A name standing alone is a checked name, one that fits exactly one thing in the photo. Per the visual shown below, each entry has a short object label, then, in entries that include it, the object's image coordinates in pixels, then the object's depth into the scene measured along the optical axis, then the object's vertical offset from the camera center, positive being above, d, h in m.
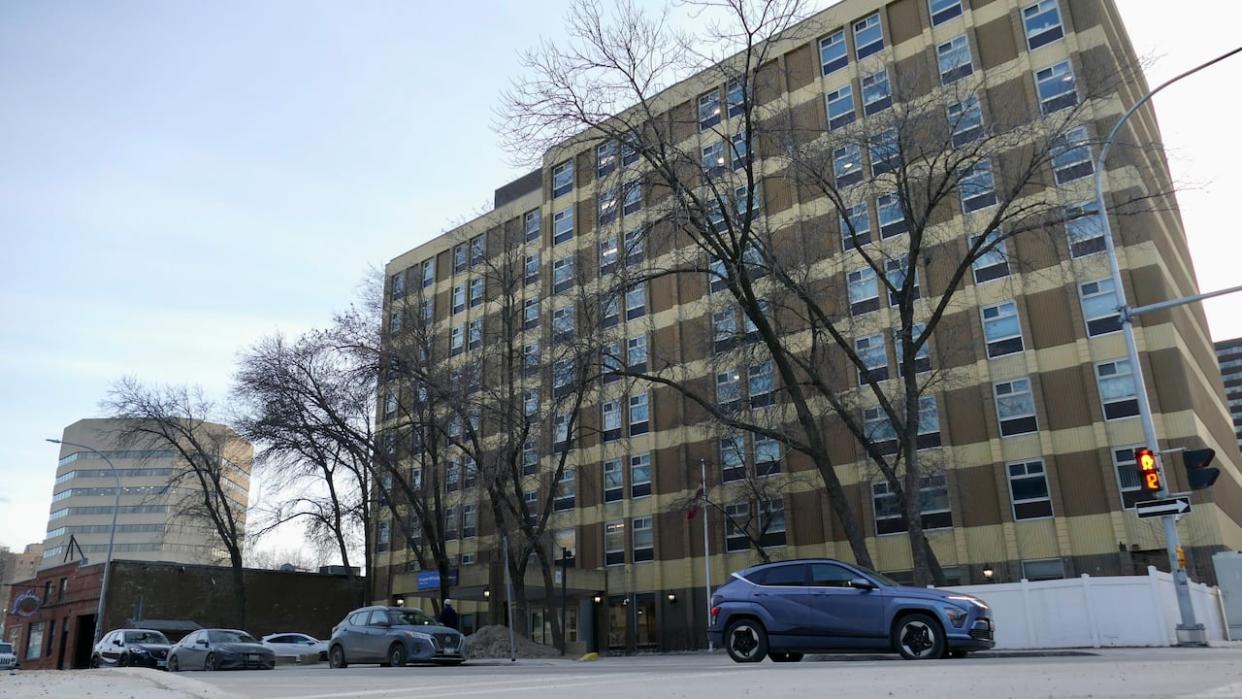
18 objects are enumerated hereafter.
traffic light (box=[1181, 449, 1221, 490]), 15.84 +2.19
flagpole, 34.00 +2.42
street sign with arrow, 16.50 +1.60
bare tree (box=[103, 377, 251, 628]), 44.56 +8.73
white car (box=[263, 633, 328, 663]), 35.59 -0.68
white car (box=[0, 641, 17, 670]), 35.41 -0.84
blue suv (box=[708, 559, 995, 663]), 13.38 -0.09
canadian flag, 33.58 +3.89
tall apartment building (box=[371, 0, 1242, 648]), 29.91 +7.90
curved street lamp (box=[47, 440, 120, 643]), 41.41 +1.85
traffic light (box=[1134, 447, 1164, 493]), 16.64 +2.26
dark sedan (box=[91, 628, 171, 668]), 28.12 -0.47
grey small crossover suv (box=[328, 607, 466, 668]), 22.08 -0.36
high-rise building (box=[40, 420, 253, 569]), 125.88 +16.76
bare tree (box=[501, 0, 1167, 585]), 21.34 +10.57
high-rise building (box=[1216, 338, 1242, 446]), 147.00 +35.86
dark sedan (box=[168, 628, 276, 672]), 24.04 -0.58
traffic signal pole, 16.02 +3.20
